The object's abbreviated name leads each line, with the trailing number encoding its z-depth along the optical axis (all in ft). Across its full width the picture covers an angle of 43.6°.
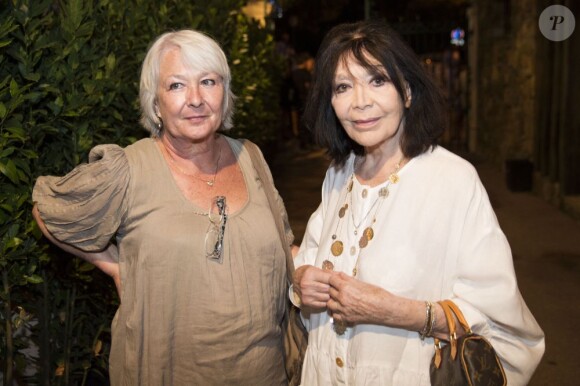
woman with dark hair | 6.89
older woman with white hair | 8.14
